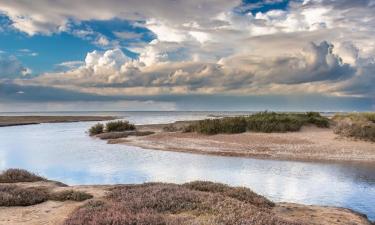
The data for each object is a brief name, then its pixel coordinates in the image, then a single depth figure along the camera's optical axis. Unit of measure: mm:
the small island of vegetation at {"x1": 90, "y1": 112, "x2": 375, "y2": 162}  31453
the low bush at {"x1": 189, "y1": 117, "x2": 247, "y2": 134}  44072
